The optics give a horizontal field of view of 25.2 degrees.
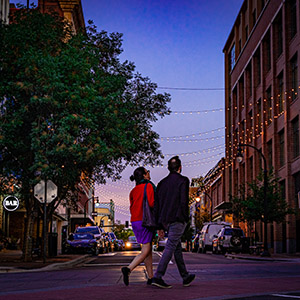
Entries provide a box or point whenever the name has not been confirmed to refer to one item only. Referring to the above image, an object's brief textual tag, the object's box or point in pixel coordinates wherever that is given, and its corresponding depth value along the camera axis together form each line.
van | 45.28
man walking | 10.17
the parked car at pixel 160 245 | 54.13
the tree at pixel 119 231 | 182.38
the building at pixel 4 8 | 43.69
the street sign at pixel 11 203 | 34.02
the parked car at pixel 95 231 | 42.14
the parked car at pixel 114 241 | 57.28
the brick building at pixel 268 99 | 45.03
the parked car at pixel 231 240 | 39.16
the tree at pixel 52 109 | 23.48
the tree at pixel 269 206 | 41.09
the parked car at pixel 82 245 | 38.44
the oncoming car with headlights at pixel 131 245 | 69.31
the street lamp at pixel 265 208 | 36.84
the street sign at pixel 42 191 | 22.69
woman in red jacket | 10.62
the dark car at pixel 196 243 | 50.97
